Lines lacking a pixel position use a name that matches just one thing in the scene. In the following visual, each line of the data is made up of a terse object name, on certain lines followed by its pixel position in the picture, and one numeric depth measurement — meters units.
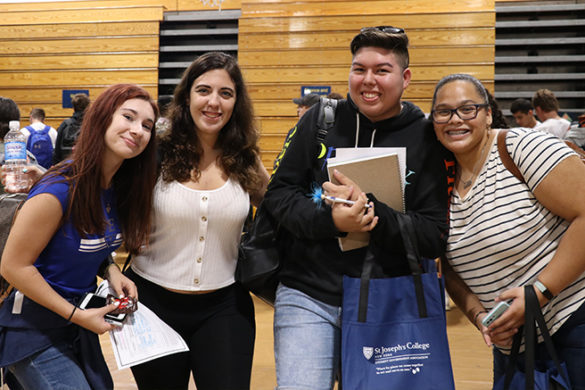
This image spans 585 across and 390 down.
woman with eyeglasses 1.34
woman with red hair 1.40
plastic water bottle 1.82
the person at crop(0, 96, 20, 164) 2.96
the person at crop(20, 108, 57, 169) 5.84
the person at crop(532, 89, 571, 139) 5.42
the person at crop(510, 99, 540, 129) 5.64
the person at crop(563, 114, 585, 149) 4.27
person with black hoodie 1.42
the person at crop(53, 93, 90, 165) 5.50
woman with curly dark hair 1.69
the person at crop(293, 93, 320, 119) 4.63
